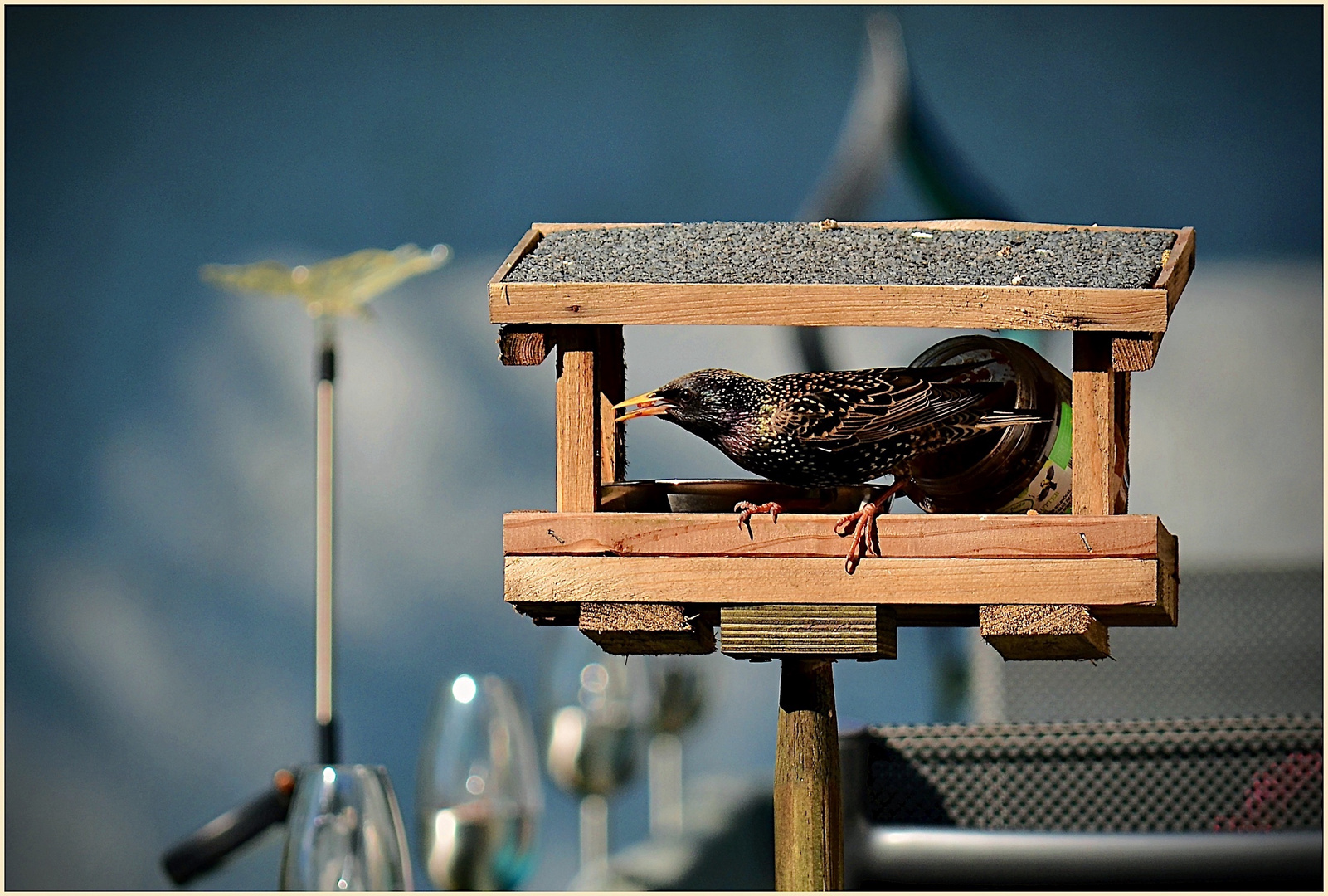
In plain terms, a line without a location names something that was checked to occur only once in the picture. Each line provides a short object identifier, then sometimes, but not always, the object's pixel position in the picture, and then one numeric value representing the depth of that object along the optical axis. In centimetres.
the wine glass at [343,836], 815
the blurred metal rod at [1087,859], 827
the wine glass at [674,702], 1143
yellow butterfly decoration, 995
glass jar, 811
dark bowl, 813
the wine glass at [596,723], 1073
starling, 805
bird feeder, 802
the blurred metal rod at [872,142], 1125
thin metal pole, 1012
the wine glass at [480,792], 860
